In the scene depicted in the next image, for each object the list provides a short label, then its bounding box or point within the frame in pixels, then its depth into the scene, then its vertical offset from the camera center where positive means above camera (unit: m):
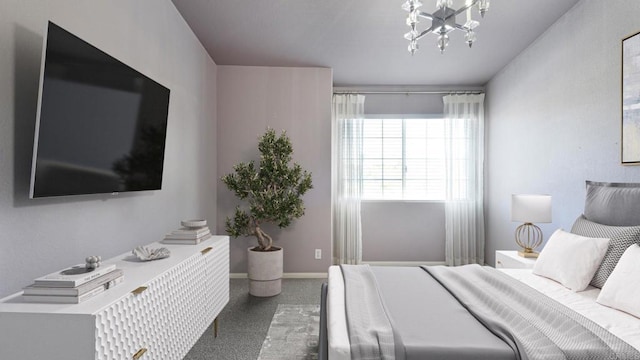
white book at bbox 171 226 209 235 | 2.47 -0.27
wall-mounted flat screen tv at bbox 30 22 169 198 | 1.41 +0.35
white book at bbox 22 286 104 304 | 1.27 -0.40
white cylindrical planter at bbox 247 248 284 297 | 3.60 -0.82
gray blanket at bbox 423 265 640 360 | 1.34 -0.56
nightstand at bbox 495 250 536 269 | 2.84 -0.53
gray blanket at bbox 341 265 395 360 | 1.38 -0.59
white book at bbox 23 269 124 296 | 1.28 -0.37
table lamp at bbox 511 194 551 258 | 3.04 -0.08
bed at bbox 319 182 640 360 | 1.38 -0.56
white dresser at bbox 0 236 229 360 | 1.20 -0.52
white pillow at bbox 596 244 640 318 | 1.72 -0.44
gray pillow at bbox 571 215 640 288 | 2.03 -0.25
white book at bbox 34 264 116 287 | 1.28 -0.33
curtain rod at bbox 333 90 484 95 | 4.90 +1.56
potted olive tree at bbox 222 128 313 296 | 3.62 -0.06
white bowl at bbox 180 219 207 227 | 2.55 -0.22
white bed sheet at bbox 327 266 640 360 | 1.46 -0.58
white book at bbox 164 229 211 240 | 2.45 -0.31
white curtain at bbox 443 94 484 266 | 4.81 +0.31
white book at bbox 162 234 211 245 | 2.45 -0.34
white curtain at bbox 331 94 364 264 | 4.77 +0.30
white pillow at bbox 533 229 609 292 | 2.10 -0.38
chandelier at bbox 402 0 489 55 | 1.83 +1.04
